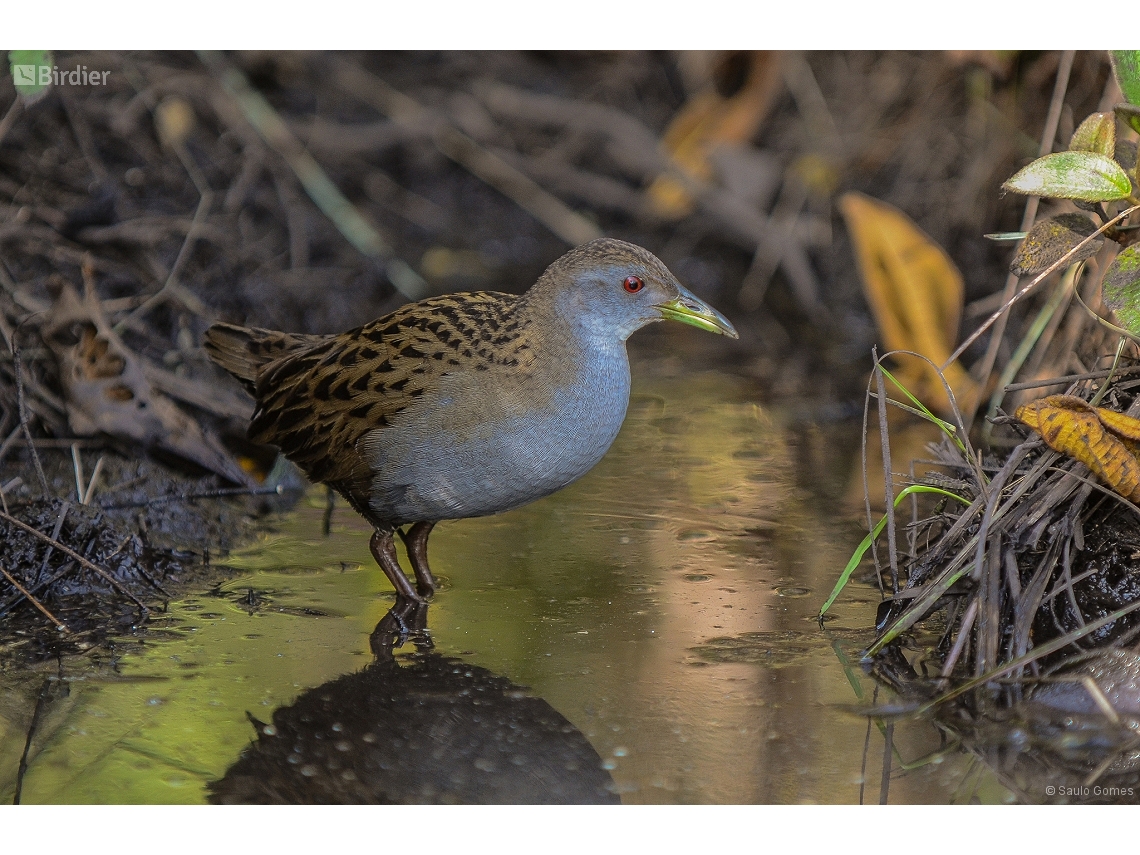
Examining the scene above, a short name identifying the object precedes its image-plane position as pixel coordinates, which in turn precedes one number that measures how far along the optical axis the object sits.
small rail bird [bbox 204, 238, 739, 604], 7.21
